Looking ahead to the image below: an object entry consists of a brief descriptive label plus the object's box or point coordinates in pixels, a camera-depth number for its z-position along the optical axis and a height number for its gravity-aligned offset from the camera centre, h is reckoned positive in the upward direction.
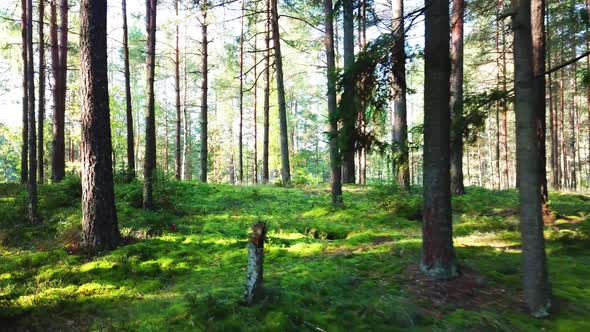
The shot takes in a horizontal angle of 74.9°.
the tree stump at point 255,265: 4.43 -1.07
